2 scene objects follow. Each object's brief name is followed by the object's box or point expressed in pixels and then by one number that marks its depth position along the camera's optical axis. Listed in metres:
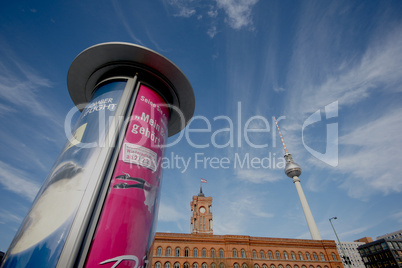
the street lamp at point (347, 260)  23.77
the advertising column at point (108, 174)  3.97
